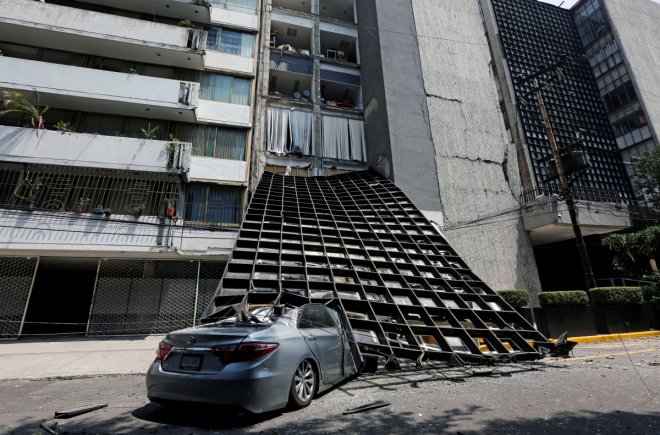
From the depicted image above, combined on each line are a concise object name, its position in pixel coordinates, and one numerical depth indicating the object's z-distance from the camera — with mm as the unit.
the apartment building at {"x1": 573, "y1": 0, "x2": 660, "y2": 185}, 28016
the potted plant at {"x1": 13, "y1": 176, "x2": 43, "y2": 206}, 12648
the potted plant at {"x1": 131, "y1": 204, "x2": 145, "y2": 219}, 13297
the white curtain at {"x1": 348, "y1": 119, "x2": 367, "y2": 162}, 20547
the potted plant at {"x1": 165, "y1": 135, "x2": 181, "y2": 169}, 14141
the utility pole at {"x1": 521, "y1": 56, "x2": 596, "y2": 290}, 13320
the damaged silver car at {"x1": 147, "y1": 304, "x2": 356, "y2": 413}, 3473
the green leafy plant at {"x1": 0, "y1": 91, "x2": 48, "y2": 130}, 13312
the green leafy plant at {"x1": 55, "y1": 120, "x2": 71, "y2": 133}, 13719
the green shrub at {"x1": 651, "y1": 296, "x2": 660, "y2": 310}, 13016
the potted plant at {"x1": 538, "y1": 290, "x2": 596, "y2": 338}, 12164
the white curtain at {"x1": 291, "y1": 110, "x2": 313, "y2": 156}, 19828
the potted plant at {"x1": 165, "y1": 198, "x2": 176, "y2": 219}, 13539
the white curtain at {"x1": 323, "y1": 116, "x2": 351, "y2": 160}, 20281
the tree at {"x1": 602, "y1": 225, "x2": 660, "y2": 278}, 14680
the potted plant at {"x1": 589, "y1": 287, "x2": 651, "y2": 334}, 12453
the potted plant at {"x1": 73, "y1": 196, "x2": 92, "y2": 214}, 12648
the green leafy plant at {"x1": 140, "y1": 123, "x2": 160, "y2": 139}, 14465
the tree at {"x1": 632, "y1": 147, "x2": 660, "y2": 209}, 21891
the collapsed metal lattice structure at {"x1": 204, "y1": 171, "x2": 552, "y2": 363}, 6066
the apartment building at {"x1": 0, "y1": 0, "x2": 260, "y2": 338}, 12516
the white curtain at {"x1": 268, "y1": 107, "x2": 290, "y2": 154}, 19234
